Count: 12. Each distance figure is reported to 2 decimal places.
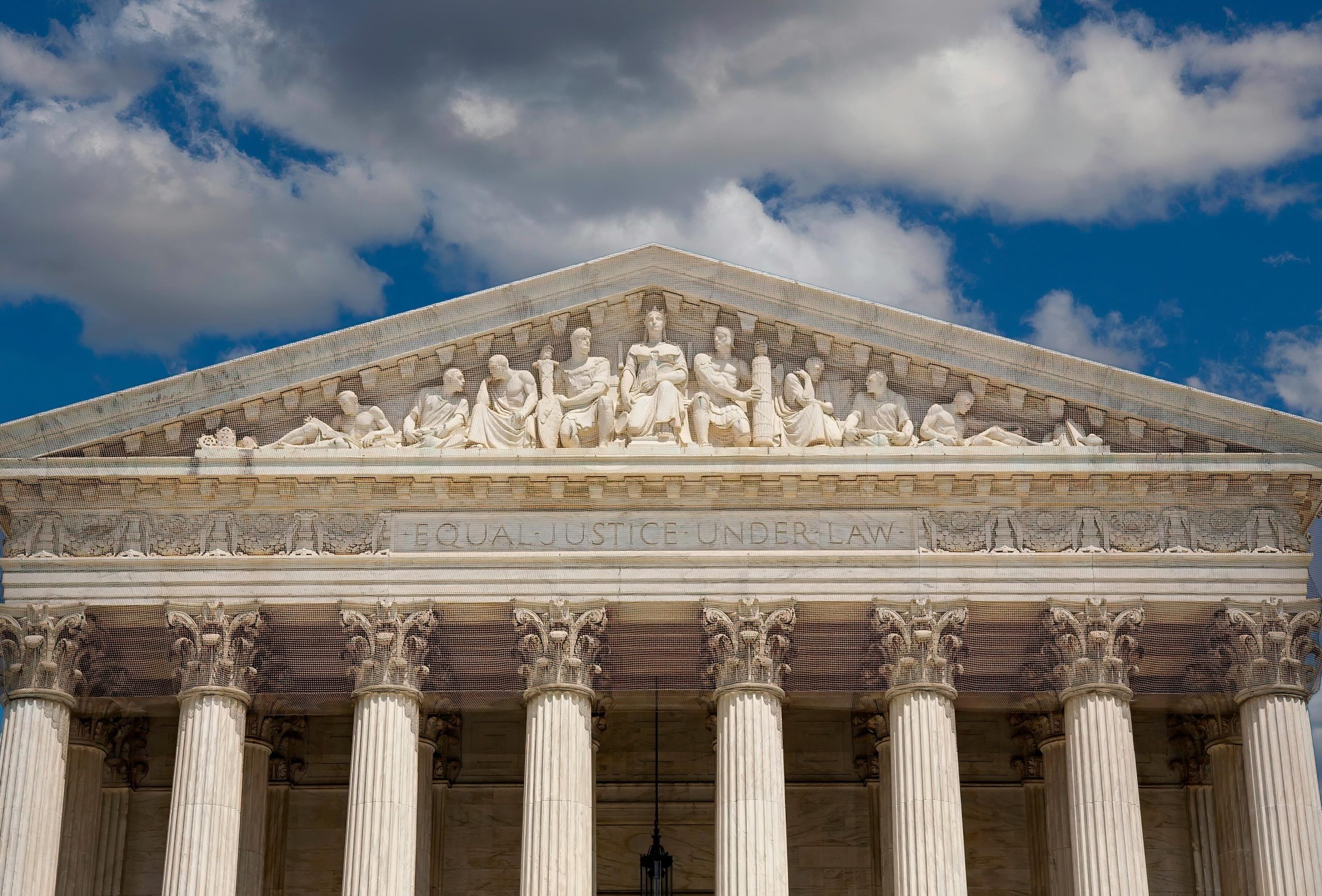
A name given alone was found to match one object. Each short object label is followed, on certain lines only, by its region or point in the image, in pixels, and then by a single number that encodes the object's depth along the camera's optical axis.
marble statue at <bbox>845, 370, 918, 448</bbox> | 39.56
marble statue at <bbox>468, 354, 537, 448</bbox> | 39.56
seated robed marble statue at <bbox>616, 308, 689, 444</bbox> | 39.59
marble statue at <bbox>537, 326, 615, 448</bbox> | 39.53
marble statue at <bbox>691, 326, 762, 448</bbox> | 39.53
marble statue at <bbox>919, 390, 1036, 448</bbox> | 39.56
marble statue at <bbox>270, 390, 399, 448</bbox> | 39.62
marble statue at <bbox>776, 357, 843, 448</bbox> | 39.53
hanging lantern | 37.19
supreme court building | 37.78
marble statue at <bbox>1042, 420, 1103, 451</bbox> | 39.44
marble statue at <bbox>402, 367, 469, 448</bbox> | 39.59
